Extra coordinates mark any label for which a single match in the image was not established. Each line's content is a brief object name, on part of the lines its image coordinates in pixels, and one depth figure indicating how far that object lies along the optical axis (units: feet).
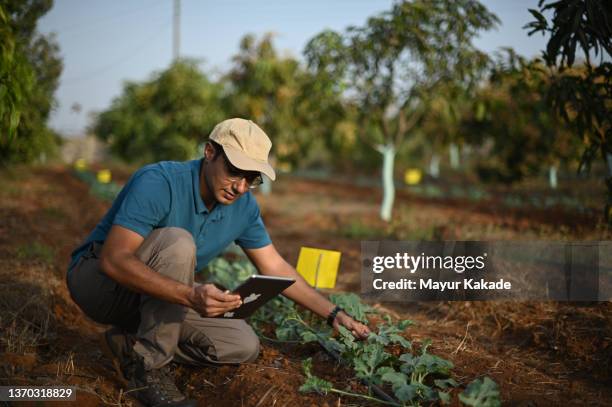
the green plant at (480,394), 6.48
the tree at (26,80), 10.18
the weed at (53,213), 25.54
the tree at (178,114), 45.55
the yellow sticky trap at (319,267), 11.68
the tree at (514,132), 19.81
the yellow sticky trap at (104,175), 40.19
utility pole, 75.97
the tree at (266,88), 42.54
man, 7.32
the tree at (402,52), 23.73
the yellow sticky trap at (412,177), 37.95
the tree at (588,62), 10.72
